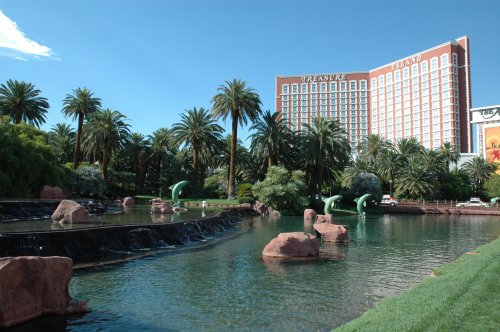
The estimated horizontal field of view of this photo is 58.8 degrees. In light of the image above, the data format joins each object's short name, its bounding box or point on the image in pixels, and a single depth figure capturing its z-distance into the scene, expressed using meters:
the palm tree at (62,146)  76.69
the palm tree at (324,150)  61.47
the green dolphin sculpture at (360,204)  52.17
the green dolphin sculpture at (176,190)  39.90
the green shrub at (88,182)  56.12
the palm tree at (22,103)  60.06
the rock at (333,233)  25.38
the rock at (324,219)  30.81
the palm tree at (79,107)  62.66
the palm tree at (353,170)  80.62
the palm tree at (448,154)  94.00
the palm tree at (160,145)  76.50
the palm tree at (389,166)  82.62
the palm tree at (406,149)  85.06
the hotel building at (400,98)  136.75
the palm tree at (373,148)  91.25
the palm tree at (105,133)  62.94
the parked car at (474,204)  68.86
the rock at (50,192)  41.48
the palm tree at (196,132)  65.12
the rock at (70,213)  24.55
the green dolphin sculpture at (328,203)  43.89
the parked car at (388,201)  70.50
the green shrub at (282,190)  52.31
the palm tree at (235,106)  60.09
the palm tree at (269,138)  60.88
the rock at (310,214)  46.53
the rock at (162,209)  35.03
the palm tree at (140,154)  75.56
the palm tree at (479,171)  93.00
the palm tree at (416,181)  75.62
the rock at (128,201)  53.06
